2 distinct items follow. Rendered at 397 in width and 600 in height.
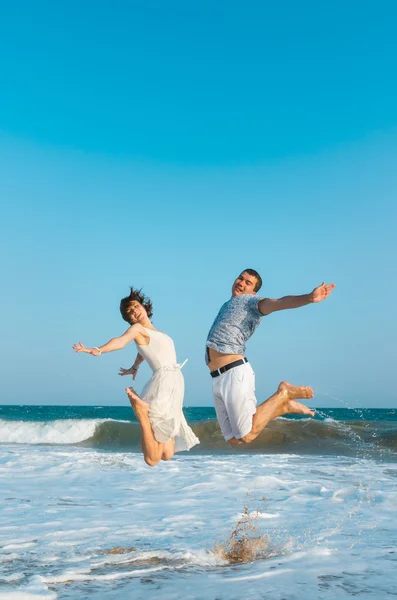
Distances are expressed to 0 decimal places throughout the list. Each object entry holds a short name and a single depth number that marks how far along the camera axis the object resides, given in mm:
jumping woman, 6238
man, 5973
